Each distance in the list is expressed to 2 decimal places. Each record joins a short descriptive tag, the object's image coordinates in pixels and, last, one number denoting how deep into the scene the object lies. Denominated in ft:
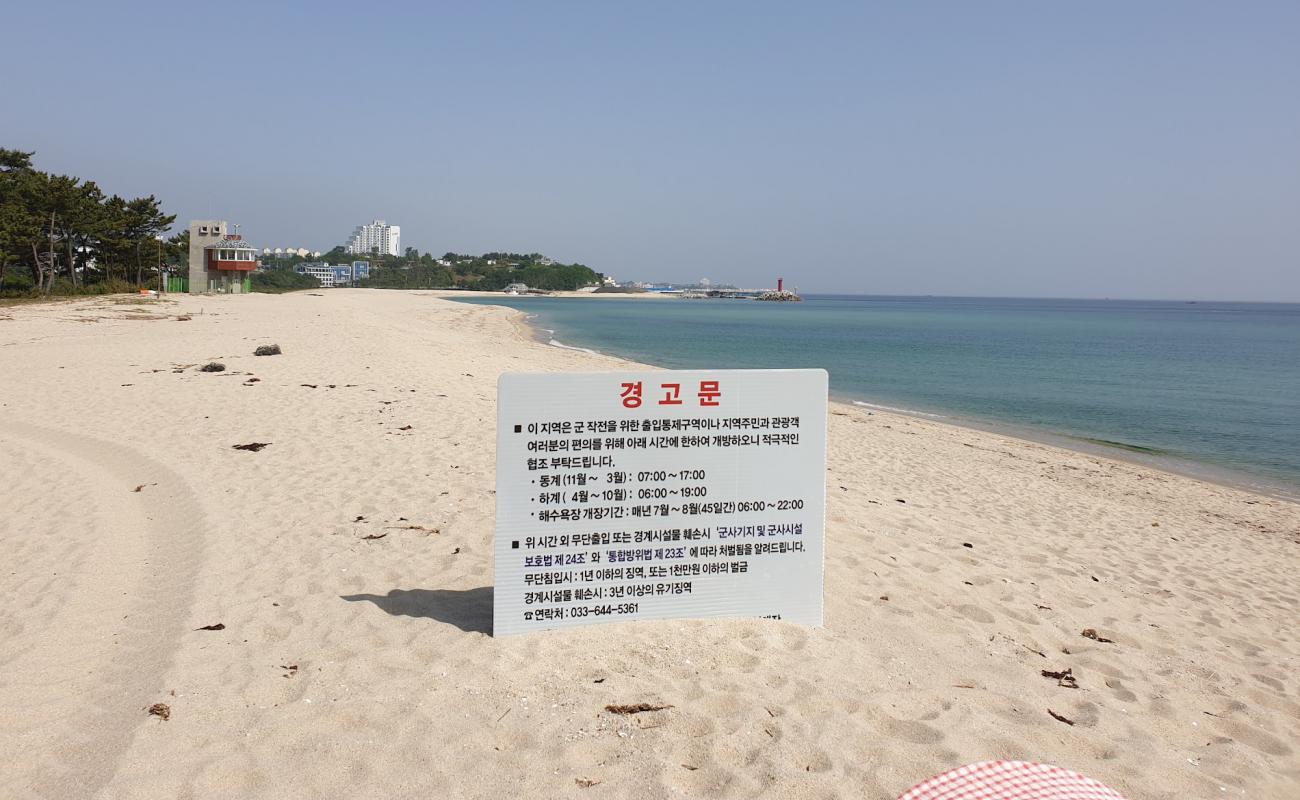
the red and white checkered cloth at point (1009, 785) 8.00
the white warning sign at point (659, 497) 13.23
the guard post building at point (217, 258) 160.45
